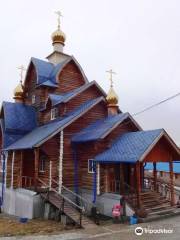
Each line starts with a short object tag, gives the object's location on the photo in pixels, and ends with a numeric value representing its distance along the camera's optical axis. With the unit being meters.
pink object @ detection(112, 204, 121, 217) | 13.33
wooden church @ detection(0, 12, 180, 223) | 15.23
